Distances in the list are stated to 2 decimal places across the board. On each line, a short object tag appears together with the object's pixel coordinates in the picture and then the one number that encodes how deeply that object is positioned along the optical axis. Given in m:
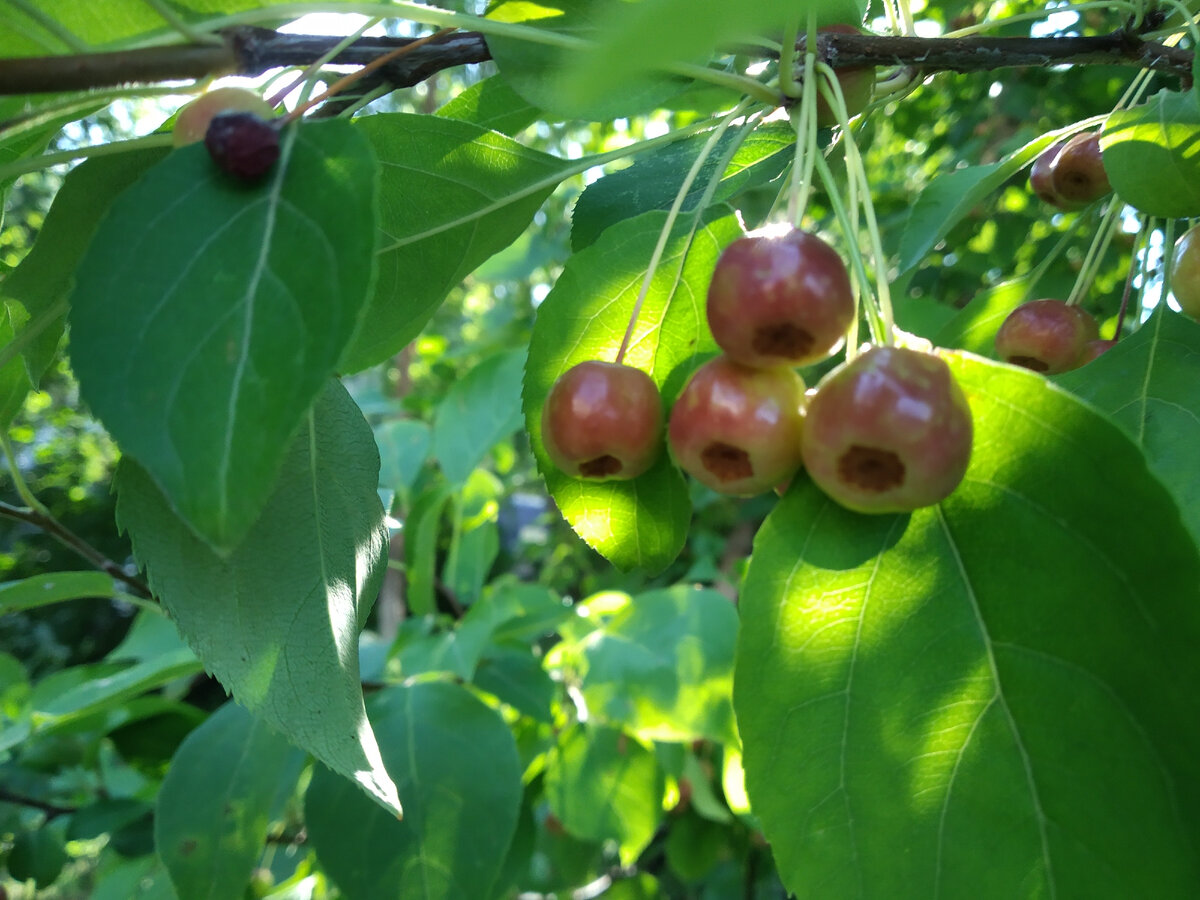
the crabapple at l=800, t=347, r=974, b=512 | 0.06
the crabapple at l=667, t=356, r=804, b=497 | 0.07
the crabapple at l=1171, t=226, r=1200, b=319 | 0.10
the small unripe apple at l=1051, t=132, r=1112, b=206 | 0.12
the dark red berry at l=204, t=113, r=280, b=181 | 0.06
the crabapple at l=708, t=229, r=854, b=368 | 0.06
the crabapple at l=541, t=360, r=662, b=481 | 0.08
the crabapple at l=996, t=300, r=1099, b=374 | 0.11
